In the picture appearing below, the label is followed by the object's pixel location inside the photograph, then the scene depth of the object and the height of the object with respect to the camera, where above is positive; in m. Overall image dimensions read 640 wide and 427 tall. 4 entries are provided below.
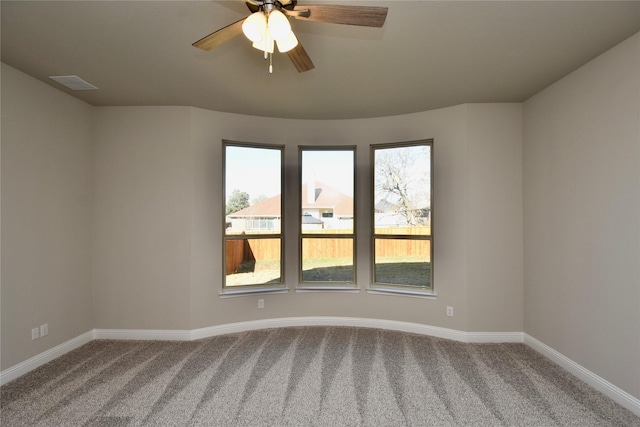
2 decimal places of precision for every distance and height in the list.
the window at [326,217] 4.49 -0.02
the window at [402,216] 4.18 +0.00
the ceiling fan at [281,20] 1.64 +1.02
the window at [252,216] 4.24 +0.00
